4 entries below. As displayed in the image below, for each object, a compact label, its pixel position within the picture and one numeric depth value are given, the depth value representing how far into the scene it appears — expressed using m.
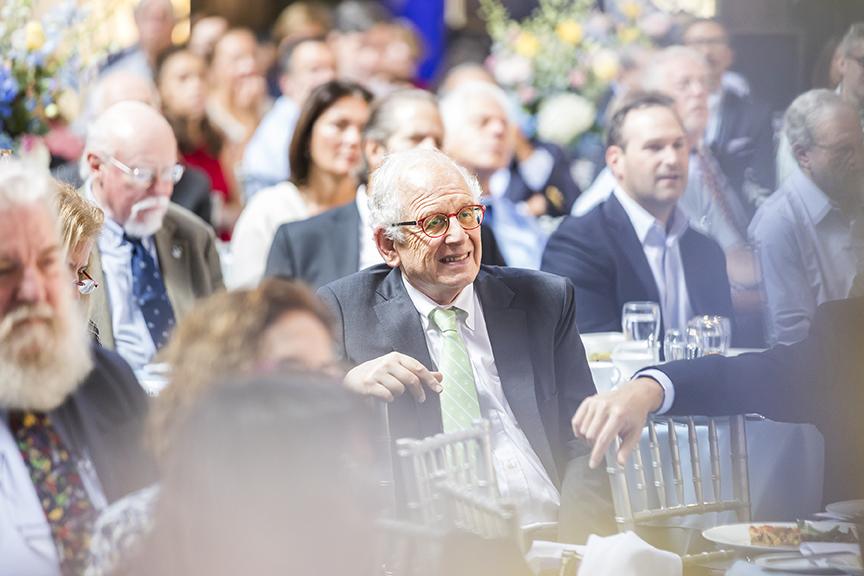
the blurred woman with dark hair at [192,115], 13.89
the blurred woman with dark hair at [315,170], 10.28
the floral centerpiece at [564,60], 12.79
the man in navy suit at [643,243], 8.08
